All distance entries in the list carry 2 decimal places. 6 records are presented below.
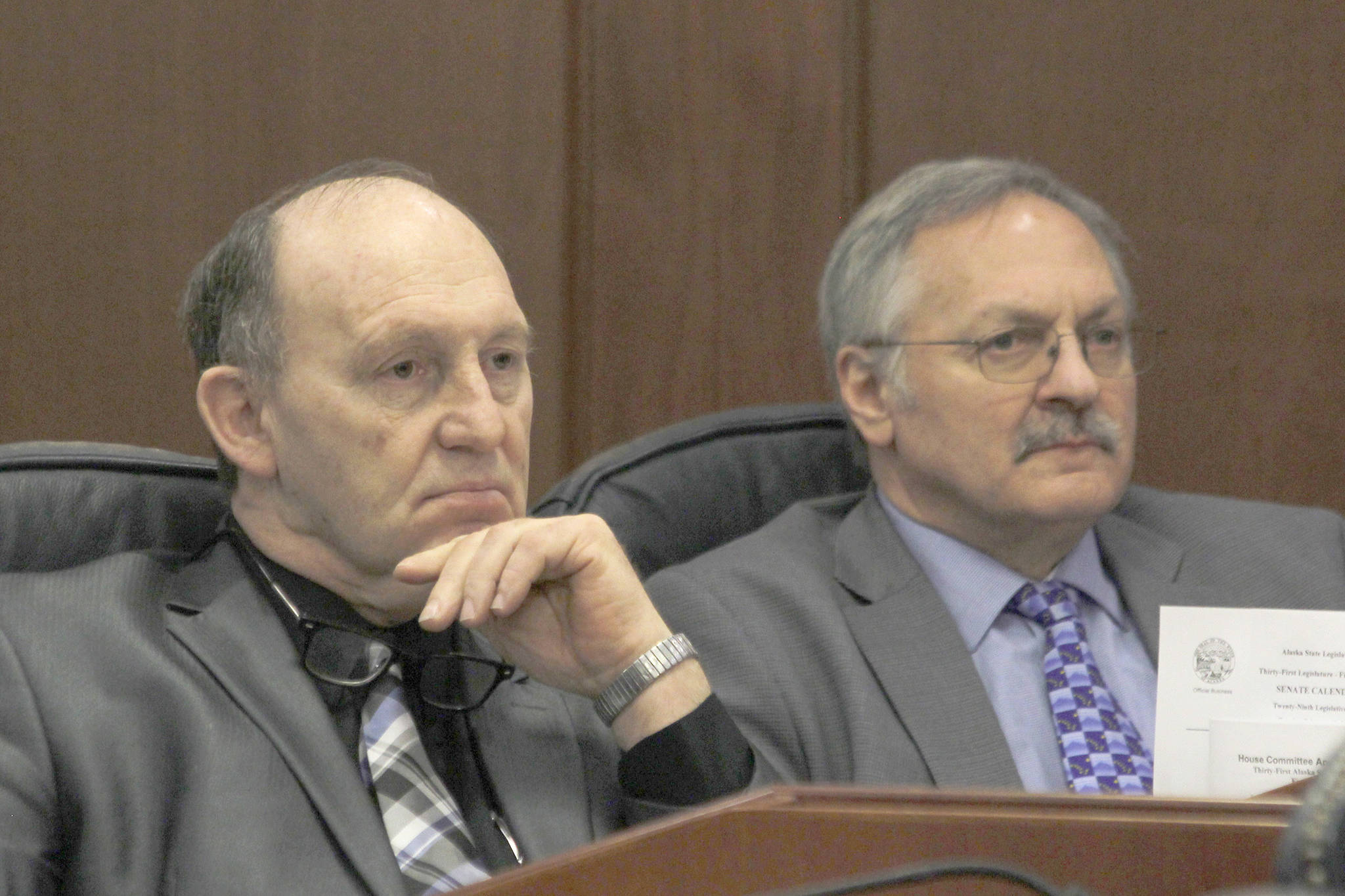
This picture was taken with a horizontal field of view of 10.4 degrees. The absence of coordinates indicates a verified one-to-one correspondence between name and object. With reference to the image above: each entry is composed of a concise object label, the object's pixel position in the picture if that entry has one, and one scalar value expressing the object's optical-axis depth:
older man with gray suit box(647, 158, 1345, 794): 3.92
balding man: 3.72
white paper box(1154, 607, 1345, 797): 3.74
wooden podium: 3.06
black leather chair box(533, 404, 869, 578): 3.97
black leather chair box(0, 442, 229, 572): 3.81
